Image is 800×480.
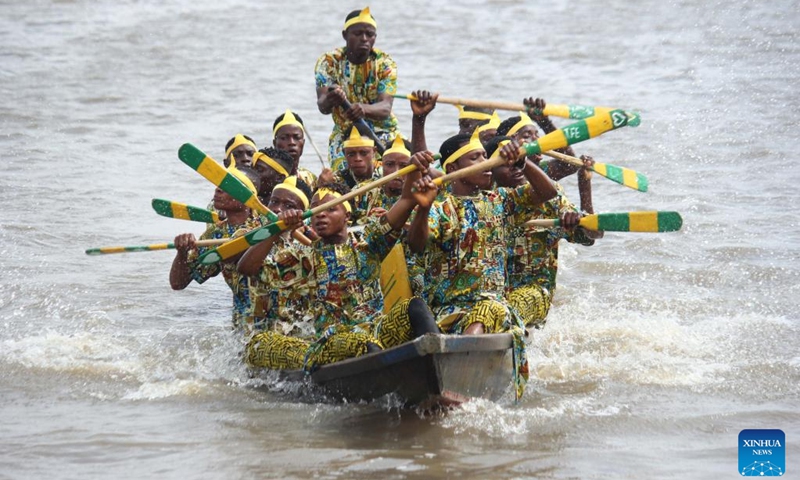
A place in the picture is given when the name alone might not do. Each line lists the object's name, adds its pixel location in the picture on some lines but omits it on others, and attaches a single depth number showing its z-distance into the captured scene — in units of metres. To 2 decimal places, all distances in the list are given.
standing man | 19.36
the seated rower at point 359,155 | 17.34
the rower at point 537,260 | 15.82
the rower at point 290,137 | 19.06
